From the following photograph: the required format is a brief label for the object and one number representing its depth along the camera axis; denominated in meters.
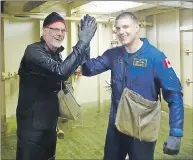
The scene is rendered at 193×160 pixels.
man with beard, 0.97
